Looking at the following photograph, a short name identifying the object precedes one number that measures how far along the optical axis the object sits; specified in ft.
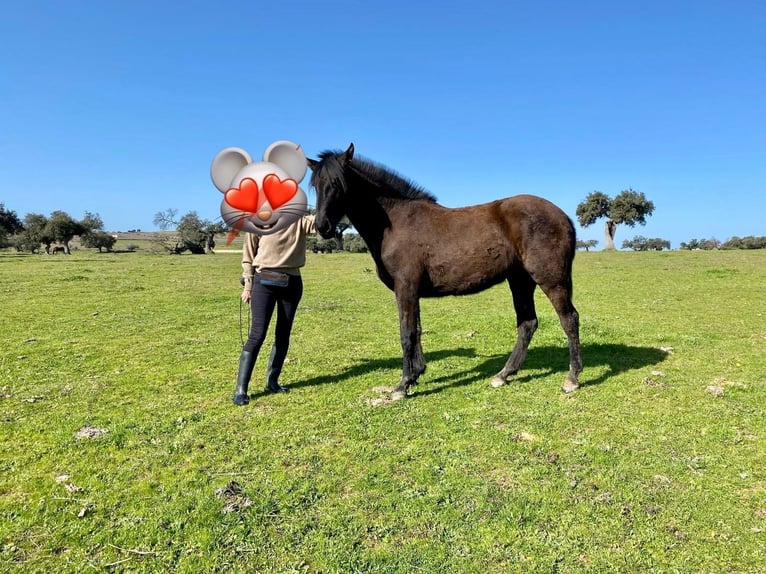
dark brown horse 17.93
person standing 17.16
